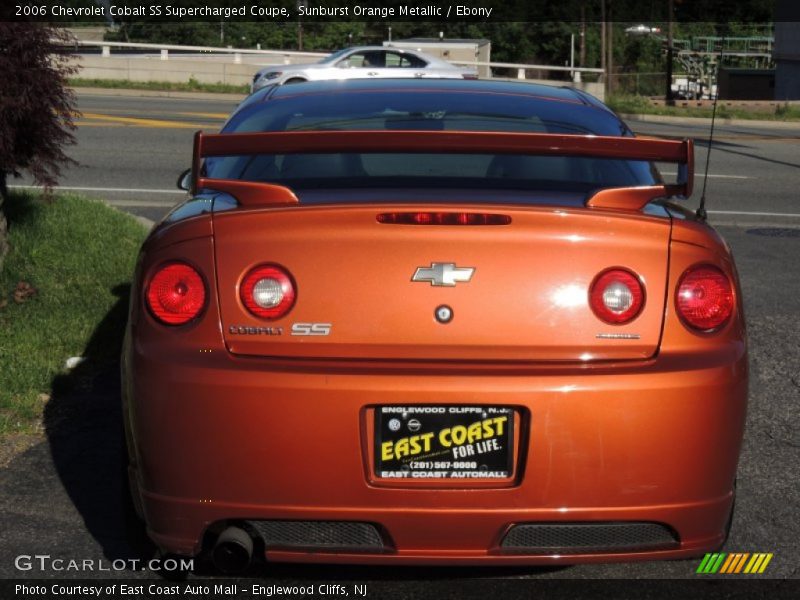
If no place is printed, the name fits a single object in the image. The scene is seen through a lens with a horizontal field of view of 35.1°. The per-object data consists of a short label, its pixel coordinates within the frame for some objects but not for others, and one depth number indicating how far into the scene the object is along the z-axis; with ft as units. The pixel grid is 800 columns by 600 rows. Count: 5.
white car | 86.48
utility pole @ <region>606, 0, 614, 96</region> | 153.01
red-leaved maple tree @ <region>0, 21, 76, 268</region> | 22.59
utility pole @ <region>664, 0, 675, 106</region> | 120.43
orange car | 10.90
